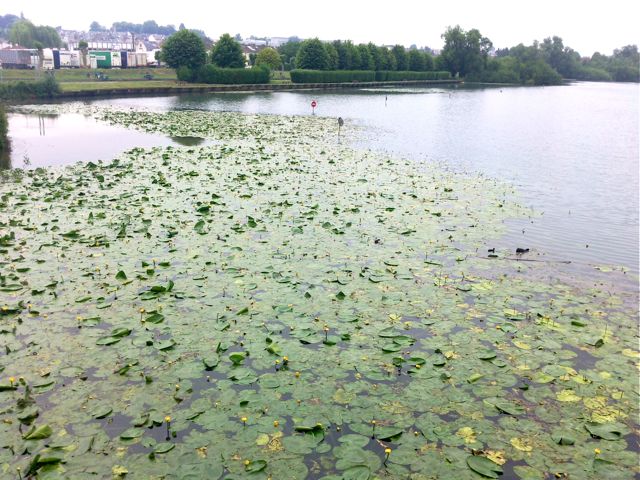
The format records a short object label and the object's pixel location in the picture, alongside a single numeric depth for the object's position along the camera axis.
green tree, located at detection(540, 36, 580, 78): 163.62
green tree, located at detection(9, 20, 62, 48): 133.62
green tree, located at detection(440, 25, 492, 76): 132.50
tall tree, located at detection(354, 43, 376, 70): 106.43
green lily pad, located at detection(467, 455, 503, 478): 4.82
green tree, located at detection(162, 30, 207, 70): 79.12
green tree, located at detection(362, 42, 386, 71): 110.31
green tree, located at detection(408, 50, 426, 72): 124.62
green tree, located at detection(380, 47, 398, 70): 114.25
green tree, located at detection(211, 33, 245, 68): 82.81
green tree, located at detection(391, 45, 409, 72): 119.62
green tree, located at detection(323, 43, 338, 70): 98.69
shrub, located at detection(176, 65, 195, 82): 78.69
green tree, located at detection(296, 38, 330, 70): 95.62
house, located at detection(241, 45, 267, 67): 148.73
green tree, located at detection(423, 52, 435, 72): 127.90
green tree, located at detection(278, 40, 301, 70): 121.28
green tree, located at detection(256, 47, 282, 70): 98.71
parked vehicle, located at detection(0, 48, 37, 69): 96.38
